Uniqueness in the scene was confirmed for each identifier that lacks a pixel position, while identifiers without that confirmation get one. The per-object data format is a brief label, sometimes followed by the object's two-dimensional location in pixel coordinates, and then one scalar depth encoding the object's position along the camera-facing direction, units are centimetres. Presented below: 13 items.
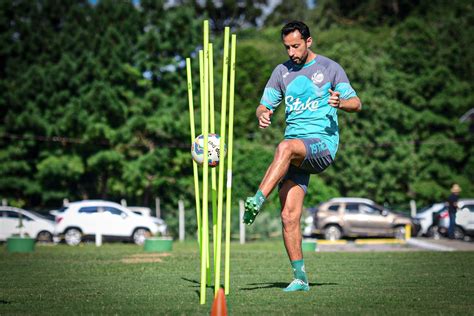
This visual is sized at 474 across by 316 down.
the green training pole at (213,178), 1554
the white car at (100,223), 6887
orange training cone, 1191
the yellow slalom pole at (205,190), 1460
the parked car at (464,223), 6800
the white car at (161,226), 7074
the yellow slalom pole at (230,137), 1511
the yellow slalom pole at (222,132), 1502
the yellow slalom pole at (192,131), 1719
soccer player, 1644
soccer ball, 1696
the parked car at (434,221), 7134
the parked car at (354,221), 7006
